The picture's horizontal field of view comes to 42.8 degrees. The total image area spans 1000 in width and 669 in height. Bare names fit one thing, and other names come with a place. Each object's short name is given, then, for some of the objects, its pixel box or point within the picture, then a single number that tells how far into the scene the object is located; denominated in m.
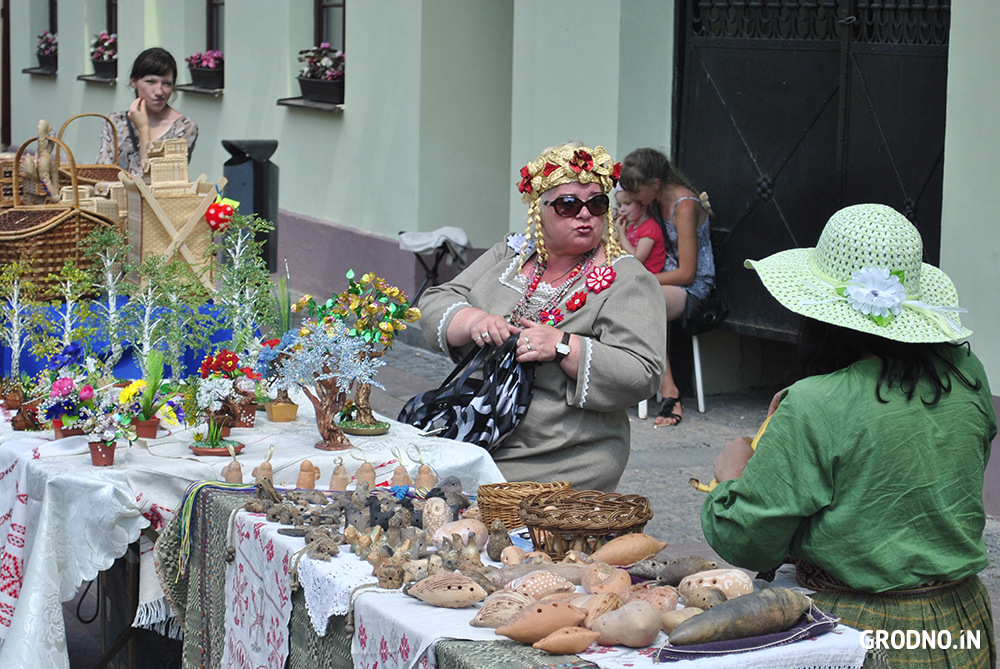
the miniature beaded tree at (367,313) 3.76
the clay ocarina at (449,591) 2.42
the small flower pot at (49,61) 17.97
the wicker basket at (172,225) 4.71
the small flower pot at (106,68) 15.82
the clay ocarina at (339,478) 3.41
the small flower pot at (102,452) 3.47
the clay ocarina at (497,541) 2.76
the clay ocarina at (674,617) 2.24
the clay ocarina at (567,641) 2.18
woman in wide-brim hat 2.38
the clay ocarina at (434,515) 2.92
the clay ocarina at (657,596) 2.32
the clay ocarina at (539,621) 2.22
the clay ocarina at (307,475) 3.41
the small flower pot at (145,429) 3.71
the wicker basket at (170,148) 5.01
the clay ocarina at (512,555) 2.67
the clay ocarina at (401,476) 3.41
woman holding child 6.98
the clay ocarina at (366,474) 3.46
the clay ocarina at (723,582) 2.36
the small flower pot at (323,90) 10.47
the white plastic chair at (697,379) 7.34
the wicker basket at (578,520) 2.73
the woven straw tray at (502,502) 2.93
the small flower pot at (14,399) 3.93
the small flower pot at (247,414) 3.89
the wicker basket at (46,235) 4.57
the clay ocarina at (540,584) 2.42
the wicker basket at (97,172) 5.78
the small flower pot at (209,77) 12.77
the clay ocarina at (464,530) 2.80
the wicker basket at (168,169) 4.84
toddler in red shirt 6.99
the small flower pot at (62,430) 3.64
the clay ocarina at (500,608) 2.30
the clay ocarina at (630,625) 2.19
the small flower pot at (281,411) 4.02
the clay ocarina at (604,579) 2.43
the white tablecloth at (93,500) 3.36
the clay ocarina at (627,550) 2.65
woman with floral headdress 3.58
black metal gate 6.16
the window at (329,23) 10.86
